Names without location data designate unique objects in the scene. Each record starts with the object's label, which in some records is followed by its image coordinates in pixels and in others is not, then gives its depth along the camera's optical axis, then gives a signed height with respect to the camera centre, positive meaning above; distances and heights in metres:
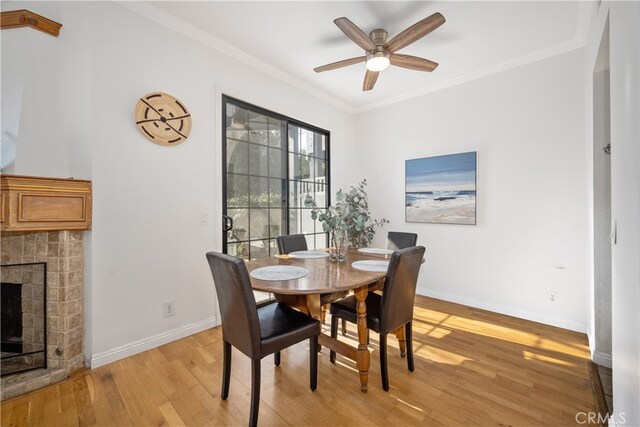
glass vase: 2.20 -0.25
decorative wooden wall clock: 2.21 +0.81
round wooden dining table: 1.50 -0.40
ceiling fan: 1.94 +1.33
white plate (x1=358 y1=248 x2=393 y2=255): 2.55 -0.36
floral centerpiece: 2.12 -0.04
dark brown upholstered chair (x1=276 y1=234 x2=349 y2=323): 2.65 -0.30
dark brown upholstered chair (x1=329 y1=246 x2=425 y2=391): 1.69 -0.61
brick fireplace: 1.78 -0.29
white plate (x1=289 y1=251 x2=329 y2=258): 2.39 -0.36
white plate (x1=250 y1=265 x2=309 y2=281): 1.67 -0.38
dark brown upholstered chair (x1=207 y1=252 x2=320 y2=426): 1.39 -0.65
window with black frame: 2.92 +0.44
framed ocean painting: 3.22 +0.30
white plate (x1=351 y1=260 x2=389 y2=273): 1.89 -0.38
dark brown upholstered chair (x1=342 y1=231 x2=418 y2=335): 2.61 -0.27
